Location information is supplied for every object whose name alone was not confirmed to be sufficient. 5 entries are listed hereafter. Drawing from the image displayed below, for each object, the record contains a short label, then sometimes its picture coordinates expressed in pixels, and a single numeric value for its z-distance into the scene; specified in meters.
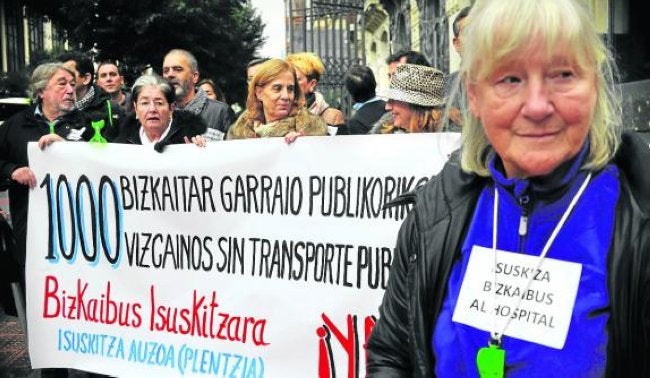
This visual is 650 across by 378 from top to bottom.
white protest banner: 3.56
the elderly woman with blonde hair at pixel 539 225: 1.41
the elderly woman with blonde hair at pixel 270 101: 4.64
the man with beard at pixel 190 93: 6.07
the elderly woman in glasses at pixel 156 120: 4.61
